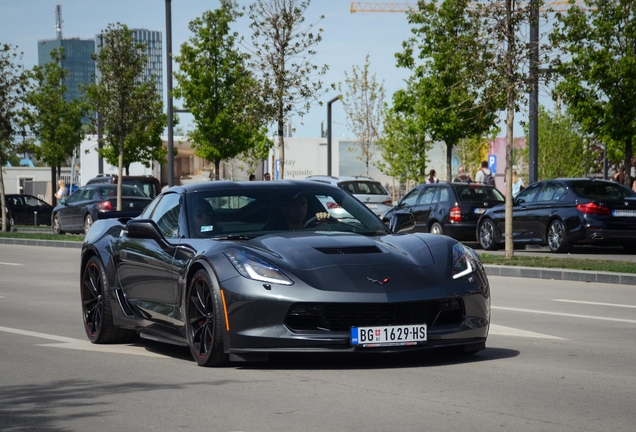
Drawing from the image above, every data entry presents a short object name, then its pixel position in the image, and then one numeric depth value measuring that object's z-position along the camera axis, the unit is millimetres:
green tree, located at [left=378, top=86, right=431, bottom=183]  60062
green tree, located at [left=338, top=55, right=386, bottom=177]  71375
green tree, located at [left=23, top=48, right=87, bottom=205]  53312
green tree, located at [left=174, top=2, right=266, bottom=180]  40656
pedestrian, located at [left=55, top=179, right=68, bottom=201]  43734
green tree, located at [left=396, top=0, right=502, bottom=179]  33906
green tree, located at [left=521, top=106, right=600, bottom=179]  72625
